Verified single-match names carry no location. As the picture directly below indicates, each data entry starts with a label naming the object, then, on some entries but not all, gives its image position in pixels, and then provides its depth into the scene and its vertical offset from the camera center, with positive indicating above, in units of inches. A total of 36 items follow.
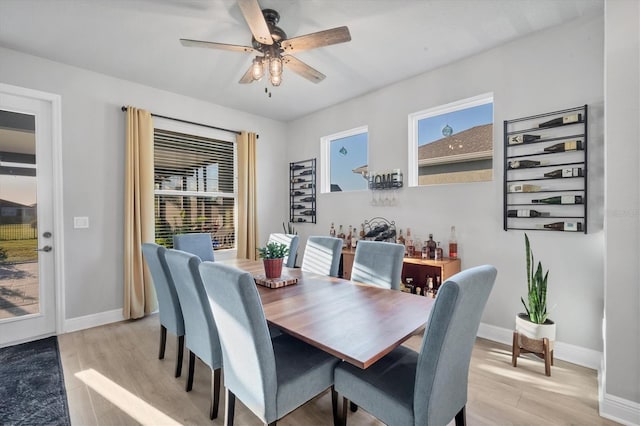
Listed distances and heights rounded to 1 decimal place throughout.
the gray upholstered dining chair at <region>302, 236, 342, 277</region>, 102.4 -17.2
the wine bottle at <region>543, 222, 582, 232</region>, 89.9 -6.1
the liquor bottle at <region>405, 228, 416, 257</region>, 123.8 -16.4
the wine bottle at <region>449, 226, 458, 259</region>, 115.3 -14.9
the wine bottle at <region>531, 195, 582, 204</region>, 89.8 +2.3
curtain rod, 139.6 +46.0
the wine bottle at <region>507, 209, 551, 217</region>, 96.8 -2.0
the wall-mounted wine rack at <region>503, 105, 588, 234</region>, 90.0 +11.8
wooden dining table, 46.6 -21.8
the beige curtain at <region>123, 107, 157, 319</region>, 129.0 -0.4
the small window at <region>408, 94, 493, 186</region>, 115.1 +28.0
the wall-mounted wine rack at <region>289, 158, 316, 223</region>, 179.2 +11.3
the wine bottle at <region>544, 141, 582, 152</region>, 89.7 +19.1
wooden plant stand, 84.7 -42.8
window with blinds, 146.9 +12.3
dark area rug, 69.7 -49.5
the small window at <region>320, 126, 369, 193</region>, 157.3 +27.7
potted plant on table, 85.6 -14.9
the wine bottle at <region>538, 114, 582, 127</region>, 89.7 +27.5
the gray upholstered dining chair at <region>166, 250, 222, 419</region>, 64.2 -24.3
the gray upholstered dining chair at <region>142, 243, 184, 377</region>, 81.7 -24.6
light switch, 120.6 -4.9
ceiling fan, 75.0 +46.6
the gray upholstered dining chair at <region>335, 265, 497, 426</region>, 41.7 -28.1
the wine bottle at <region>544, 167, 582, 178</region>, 89.7 +10.8
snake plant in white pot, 86.4 -32.9
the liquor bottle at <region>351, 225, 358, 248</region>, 149.9 -15.6
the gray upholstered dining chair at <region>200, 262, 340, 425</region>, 46.9 -28.3
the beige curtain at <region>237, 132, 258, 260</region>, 169.2 +6.0
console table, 108.6 -24.7
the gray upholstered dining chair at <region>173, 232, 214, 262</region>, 121.6 -14.9
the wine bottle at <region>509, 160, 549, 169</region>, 97.0 +14.9
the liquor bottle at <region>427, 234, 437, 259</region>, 117.5 -16.1
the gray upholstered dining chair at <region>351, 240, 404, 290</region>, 85.3 -17.1
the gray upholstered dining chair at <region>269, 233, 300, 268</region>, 120.6 -15.9
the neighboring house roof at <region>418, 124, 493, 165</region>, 115.0 +26.0
